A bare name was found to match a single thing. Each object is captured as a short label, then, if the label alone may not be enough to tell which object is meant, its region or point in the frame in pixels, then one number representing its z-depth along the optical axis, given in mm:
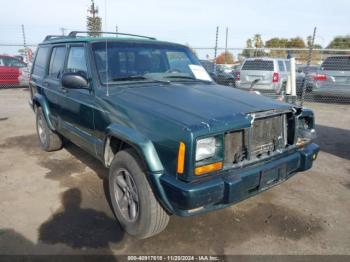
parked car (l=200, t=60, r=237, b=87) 14945
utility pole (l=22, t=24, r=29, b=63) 14623
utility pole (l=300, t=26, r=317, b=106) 9406
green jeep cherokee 2389
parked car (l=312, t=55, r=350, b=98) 10042
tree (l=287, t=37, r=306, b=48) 41672
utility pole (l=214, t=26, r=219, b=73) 12131
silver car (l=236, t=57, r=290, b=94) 11102
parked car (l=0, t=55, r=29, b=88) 13352
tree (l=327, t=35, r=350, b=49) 27916
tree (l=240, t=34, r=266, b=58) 43788
